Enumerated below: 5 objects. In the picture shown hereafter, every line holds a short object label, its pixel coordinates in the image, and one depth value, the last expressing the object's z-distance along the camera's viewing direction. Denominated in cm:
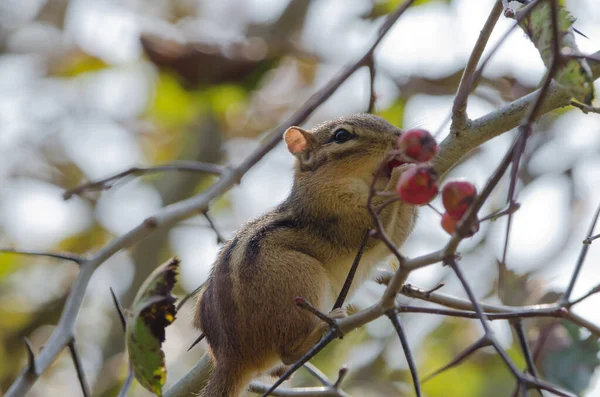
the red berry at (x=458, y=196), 533
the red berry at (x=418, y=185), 533
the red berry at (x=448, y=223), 570
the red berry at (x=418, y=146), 561
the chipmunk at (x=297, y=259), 792
